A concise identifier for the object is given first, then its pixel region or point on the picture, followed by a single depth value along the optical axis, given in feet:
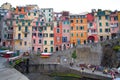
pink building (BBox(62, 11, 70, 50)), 86.10
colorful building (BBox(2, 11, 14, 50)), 86.60
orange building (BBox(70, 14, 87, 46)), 86.32
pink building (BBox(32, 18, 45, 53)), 85.46
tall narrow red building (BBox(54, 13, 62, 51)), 85.96
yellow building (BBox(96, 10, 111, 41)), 86.67
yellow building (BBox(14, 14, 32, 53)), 85.24
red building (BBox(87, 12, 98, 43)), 86.67
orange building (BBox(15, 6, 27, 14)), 89.18
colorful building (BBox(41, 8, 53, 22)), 90.43
